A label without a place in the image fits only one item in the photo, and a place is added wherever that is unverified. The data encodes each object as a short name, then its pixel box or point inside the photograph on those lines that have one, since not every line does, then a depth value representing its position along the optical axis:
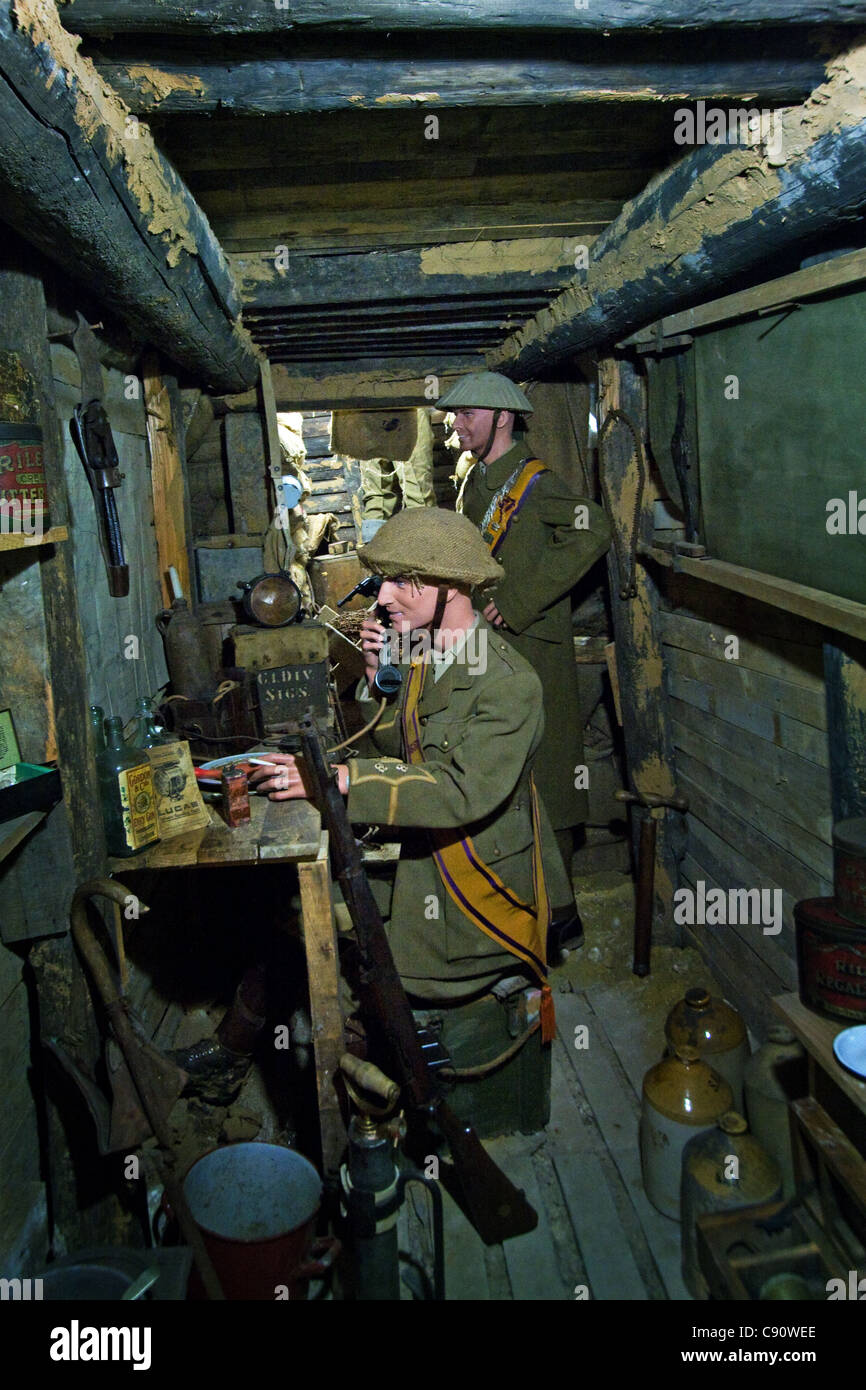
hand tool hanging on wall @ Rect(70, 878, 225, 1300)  2.22
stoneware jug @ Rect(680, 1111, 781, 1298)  2.70
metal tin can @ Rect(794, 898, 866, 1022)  2.31
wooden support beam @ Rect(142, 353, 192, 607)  4.30
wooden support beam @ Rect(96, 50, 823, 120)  1.90
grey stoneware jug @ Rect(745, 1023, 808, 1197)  2.96
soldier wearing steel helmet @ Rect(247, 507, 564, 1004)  2.76
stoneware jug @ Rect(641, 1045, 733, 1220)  3.09
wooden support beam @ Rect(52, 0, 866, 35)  1.64
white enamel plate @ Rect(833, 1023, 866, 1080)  2.17
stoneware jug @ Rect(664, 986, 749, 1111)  3.30
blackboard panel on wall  2.64
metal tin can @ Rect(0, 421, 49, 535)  2.14
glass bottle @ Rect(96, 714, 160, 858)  2.76
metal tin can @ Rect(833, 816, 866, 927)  2.29
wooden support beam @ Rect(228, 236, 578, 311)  3.67
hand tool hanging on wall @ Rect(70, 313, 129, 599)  3.09
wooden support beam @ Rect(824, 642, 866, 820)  2.78
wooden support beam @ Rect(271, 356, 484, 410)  5.57
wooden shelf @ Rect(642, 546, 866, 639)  2.52
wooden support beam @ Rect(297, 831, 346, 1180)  2.84
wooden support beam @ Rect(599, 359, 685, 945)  4.68
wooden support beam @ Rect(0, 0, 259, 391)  1.55
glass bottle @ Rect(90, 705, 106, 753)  2.83
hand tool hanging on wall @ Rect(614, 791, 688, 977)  4.64
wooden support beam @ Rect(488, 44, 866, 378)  2.08
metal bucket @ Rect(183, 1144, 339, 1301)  2.50
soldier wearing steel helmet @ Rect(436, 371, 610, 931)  4.48
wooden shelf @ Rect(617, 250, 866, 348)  2.45
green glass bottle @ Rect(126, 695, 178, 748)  3.11
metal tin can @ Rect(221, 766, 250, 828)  2.99
